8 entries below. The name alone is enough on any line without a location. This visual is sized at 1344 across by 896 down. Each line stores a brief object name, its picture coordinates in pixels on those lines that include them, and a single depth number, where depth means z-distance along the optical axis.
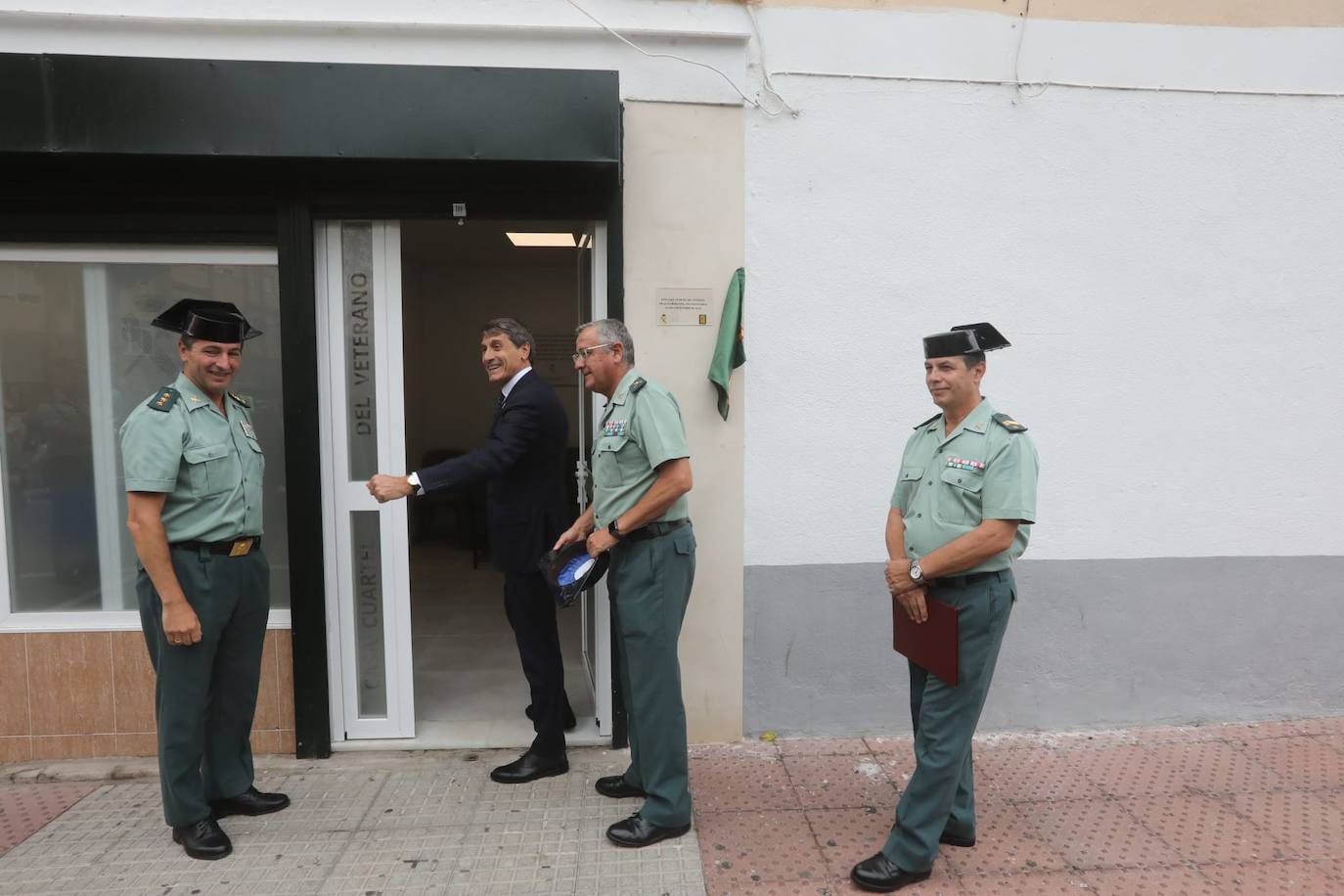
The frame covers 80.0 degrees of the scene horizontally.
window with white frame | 3.65
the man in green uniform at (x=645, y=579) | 3.00
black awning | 3.14
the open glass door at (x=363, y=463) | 3.69
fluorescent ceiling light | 7.39
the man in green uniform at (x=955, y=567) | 2.65
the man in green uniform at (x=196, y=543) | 2.79
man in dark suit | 3.37
